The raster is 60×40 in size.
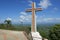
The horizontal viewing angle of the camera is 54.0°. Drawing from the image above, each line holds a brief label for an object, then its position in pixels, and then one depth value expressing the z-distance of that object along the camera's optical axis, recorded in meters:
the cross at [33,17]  3.83
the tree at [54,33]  5.45
